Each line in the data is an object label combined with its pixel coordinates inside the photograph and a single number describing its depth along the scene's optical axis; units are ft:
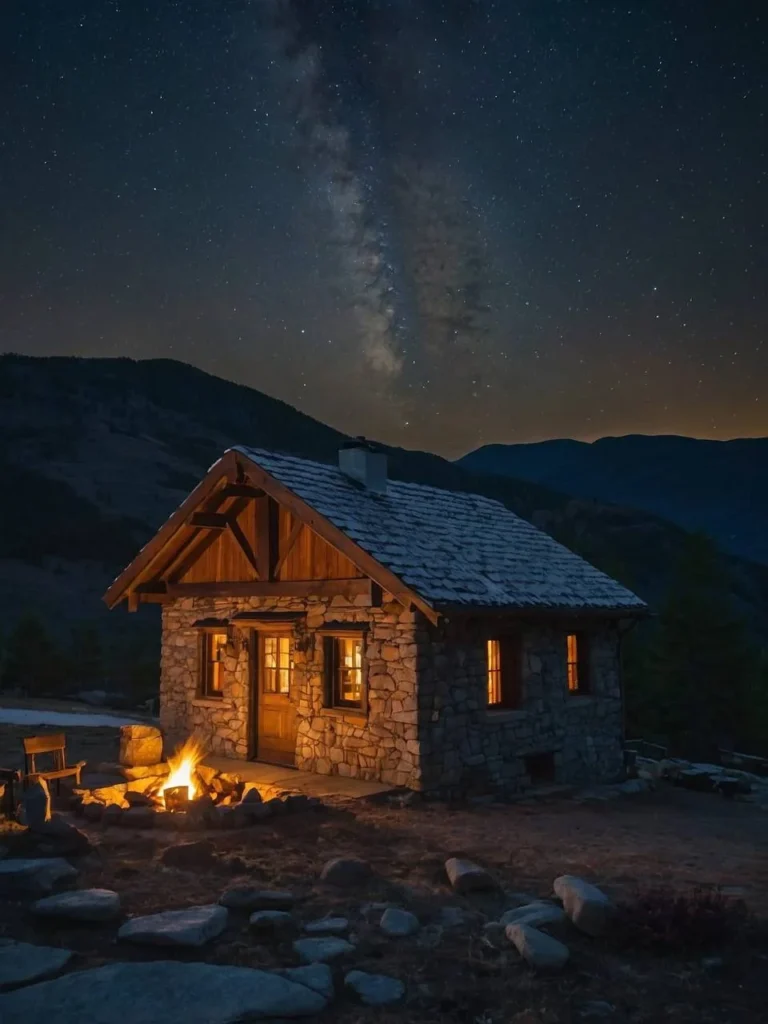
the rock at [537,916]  20.38
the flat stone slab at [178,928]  18.95
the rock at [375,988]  16.49
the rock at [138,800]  35.55
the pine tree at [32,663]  103.86
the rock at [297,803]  34.24
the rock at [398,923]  20.24
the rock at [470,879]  23.85
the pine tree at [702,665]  98.02
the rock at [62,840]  26.99
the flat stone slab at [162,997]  15.40
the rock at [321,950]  18.47
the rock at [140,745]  44.11
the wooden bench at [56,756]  36.17
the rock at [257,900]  21.54
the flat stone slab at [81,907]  20.53
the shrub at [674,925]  19.07
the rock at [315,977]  16.72
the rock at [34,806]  29.50
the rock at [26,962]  17.10
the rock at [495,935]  19.51
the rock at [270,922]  20.02
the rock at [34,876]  23.06
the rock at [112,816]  32.40
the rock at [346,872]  24.58
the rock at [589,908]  19.86
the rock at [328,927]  20.21
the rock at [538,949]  17.98
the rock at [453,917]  21.02
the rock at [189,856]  26.45
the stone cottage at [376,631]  39.37
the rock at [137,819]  32.01
